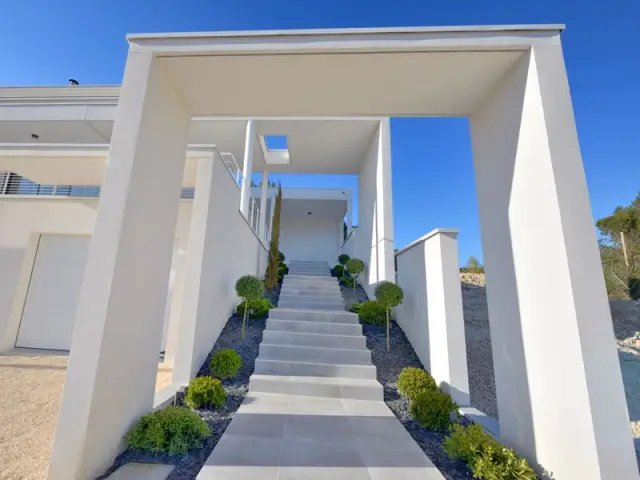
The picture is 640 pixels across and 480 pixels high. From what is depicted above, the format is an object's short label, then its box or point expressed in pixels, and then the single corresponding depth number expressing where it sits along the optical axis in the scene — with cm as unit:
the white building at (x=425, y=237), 236
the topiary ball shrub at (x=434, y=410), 375
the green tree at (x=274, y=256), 988
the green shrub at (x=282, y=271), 1093
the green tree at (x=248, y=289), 646
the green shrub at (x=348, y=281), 1050
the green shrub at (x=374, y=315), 681
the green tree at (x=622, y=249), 1368
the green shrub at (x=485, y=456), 249
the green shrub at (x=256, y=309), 695
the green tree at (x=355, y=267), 975
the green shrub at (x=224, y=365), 484
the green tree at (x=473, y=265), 1411
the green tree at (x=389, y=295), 630
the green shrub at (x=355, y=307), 730
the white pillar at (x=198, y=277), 465
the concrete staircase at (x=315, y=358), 474
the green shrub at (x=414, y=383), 442
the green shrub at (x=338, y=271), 1194
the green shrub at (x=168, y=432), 287
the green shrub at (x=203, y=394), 394
